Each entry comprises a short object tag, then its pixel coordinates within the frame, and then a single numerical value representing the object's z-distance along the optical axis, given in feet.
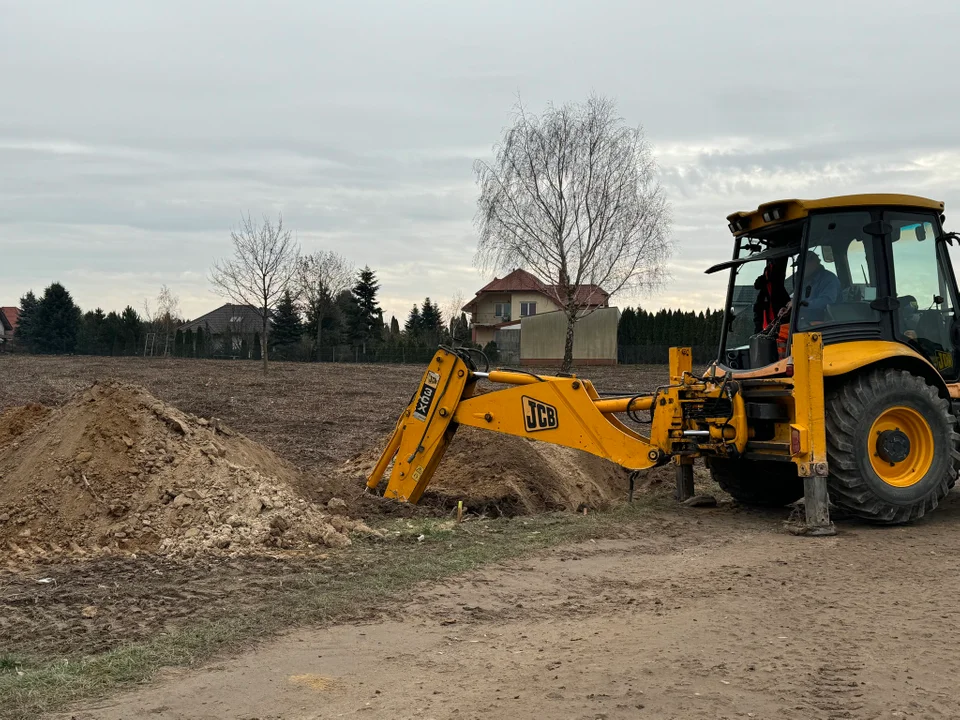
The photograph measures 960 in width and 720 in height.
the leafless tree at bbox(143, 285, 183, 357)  228.88
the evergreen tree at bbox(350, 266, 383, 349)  208.85
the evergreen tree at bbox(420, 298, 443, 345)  247.29
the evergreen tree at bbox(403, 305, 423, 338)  248.32
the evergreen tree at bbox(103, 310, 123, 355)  202.08
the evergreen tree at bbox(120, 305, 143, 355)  203.31
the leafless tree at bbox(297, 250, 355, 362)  207.21
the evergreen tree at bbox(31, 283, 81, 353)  216.54
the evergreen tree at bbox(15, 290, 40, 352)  219.20
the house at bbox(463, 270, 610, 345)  223.71
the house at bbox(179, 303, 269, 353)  251.19
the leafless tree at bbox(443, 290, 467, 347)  217.64
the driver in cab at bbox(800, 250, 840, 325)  26.66
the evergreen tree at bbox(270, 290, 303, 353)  205.98
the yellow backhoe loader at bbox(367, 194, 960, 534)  25.52
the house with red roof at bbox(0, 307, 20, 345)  290.46
